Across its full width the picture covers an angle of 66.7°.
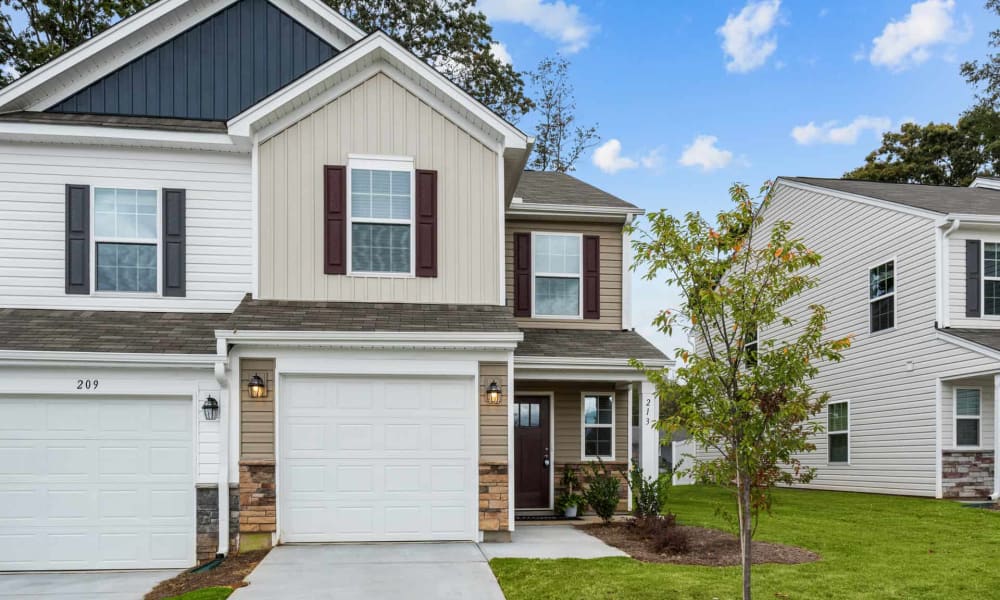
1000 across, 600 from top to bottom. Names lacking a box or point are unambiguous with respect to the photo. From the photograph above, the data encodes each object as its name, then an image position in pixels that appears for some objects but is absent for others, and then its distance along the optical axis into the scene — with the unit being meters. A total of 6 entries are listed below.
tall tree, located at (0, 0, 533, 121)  21.08
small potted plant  12.15
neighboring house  14.17
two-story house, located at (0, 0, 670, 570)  9.26
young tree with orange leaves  5.91
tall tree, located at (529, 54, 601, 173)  29.16
